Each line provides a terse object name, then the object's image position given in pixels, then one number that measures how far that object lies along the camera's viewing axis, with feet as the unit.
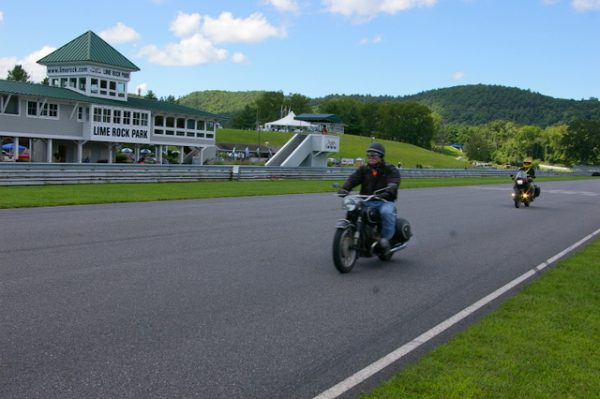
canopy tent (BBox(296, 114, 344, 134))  206.98
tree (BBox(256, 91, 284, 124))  577.43
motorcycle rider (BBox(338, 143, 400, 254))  29.96
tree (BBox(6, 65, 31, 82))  328.29
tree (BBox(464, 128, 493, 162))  578.25
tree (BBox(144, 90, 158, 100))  418.31
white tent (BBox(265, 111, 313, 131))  398.58
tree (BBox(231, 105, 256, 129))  543.39
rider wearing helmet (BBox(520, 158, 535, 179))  75.66
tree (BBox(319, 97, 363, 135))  570.46
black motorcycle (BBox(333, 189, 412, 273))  27.81
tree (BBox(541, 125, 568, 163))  524.11
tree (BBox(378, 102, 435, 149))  582.76
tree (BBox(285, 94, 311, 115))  576.48
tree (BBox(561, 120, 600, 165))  489.26
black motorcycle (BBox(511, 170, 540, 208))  73.65
